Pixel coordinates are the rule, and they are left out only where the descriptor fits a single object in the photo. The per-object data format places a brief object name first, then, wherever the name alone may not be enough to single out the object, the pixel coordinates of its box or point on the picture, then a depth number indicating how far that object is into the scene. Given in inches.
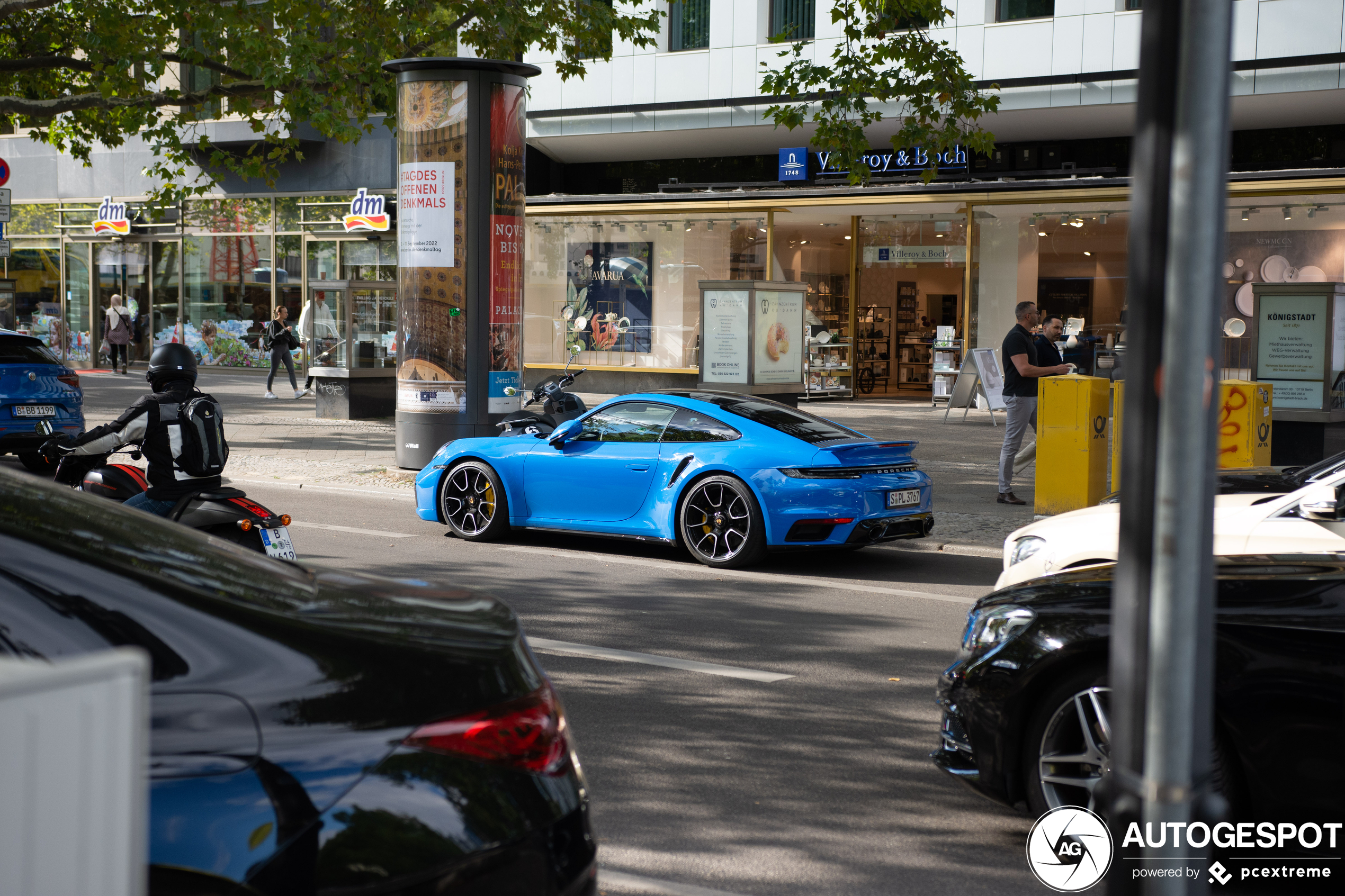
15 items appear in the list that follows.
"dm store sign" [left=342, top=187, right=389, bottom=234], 1106.7
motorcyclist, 268.1
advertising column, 573.3
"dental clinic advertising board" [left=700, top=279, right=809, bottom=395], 628.1
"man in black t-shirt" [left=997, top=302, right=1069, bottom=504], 492.4
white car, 253.0
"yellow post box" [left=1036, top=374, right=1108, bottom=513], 436.1
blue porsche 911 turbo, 365.7
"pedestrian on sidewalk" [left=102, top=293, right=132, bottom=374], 1182.3
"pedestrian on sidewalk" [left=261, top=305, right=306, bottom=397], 952.0
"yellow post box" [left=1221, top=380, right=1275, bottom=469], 426.6
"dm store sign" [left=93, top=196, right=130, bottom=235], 1248.8
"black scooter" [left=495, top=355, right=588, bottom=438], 458.2
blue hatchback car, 529.7
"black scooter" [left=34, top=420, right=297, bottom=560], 255.9
